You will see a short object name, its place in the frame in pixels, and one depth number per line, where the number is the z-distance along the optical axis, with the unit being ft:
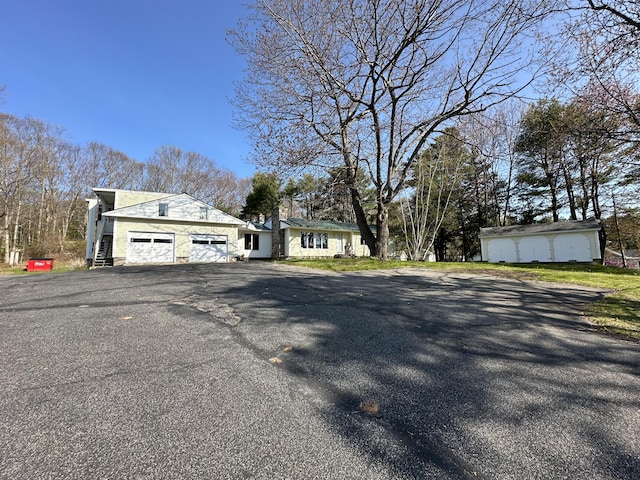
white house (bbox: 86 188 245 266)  54.54
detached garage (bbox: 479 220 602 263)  63.21
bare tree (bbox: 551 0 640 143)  19.90
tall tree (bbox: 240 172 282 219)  89.71
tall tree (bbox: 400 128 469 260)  57.77
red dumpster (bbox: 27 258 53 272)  51.26
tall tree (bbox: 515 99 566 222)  60.59
